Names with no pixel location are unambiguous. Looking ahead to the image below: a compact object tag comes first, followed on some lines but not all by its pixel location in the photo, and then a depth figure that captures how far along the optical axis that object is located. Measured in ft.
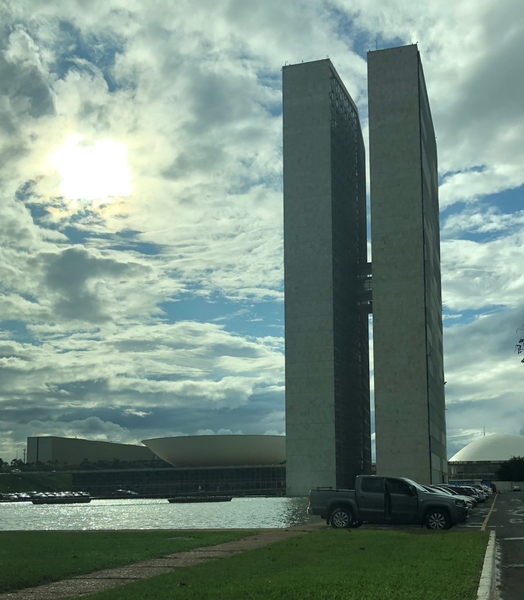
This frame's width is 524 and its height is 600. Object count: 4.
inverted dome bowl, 558.97
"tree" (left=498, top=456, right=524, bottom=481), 529.86
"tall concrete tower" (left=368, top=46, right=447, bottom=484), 386.52
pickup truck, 96.89
